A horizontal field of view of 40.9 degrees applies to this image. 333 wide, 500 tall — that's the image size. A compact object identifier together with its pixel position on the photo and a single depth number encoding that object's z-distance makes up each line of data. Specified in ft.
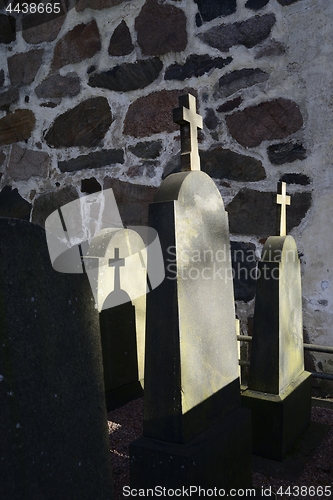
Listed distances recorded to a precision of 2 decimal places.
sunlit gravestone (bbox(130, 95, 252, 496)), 4.67
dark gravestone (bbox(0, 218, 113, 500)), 2.37
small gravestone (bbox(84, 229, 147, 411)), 8.05
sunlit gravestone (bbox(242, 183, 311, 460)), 6.59
